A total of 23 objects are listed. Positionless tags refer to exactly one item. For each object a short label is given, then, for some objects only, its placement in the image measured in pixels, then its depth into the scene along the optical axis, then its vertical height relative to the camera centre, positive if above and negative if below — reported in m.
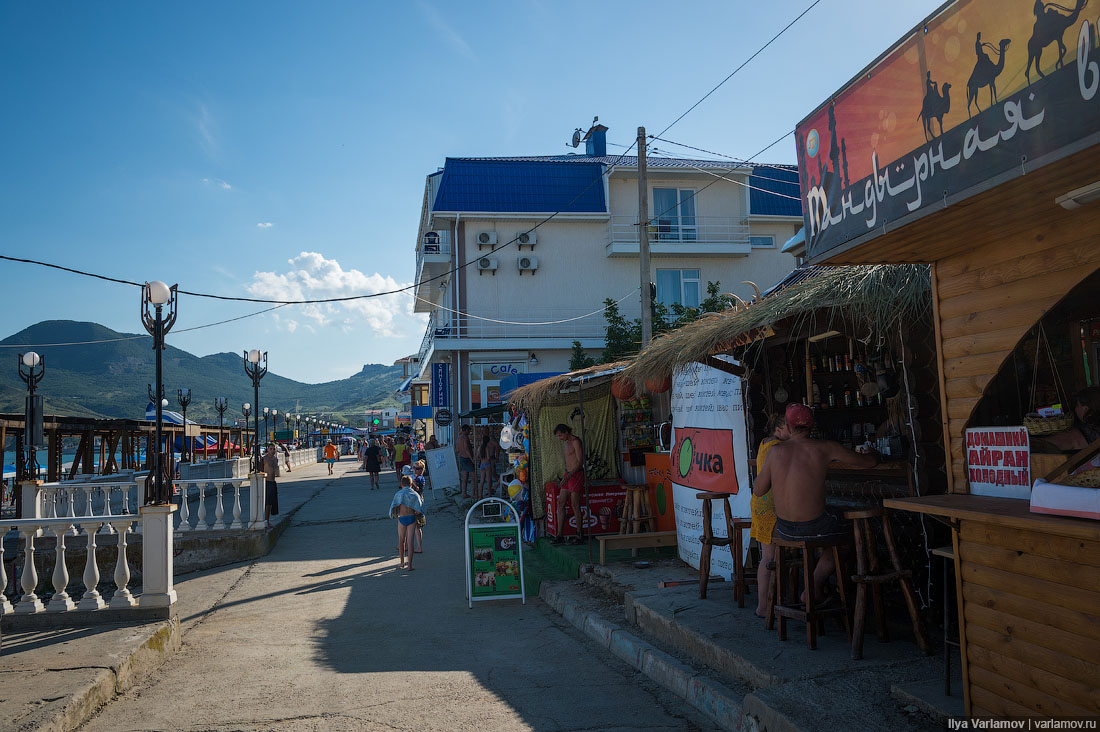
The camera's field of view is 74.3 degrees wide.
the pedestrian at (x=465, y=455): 20.14 -0.95
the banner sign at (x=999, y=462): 3.94 -0.34
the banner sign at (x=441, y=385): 26.48 +1.34
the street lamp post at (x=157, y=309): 8.97 +1.54
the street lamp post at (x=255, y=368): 19.56 +1.68
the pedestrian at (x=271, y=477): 17.22 -1.20
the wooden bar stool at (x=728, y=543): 6.72 -1.28
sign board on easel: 9.19 -1.81
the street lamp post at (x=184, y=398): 26.25 +1.23
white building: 26.17 +6.29
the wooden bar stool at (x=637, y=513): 10.42 -1.42
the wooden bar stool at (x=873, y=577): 4.97 -1.20
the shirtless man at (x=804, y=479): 5.44 -0.53
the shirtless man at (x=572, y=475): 11.22 -0.90
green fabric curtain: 12.27 -0.37
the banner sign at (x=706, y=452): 7.92 -0.46
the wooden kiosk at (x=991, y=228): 3.17 +0.93
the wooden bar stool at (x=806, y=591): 5.24 -1.41
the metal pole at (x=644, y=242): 13.80 +3.36
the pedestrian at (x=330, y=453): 41.52 -1.67
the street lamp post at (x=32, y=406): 12.65 +0.54
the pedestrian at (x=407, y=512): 11.54 -1.42
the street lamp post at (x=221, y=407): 30.44 +0.99
